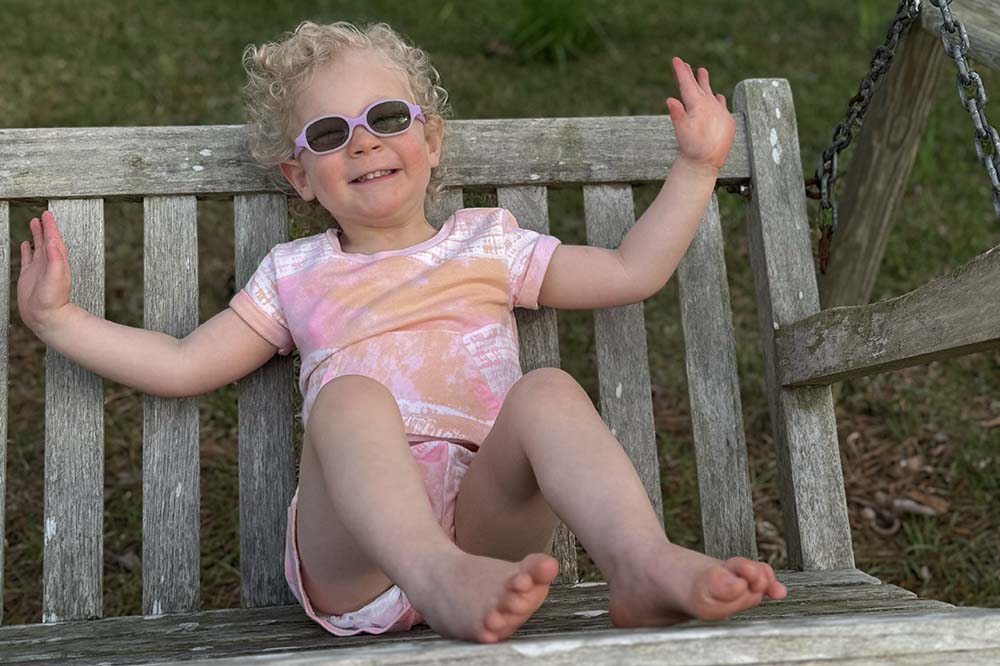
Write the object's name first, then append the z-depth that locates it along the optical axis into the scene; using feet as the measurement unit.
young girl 6.58
